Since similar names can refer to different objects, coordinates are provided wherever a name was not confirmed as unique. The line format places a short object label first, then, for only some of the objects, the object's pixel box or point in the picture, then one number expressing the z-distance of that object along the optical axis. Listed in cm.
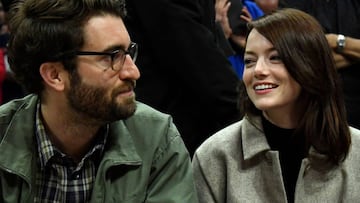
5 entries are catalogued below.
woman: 452
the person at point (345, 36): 629
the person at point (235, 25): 703
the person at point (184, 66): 501
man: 404
